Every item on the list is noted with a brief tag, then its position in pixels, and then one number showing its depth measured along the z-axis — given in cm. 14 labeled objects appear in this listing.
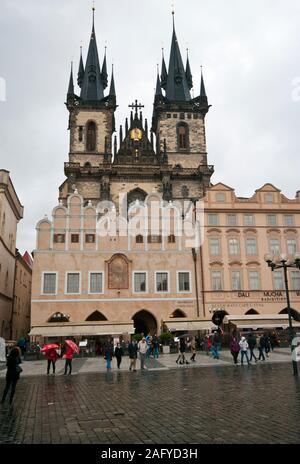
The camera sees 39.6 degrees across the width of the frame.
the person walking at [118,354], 1889
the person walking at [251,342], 2051
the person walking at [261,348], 2129
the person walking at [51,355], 1764
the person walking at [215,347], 2273
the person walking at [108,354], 1778
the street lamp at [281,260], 1647
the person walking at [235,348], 1944
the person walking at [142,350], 1873
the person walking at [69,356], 1726
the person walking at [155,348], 2628
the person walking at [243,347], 1966
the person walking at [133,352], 1838
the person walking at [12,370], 1050
